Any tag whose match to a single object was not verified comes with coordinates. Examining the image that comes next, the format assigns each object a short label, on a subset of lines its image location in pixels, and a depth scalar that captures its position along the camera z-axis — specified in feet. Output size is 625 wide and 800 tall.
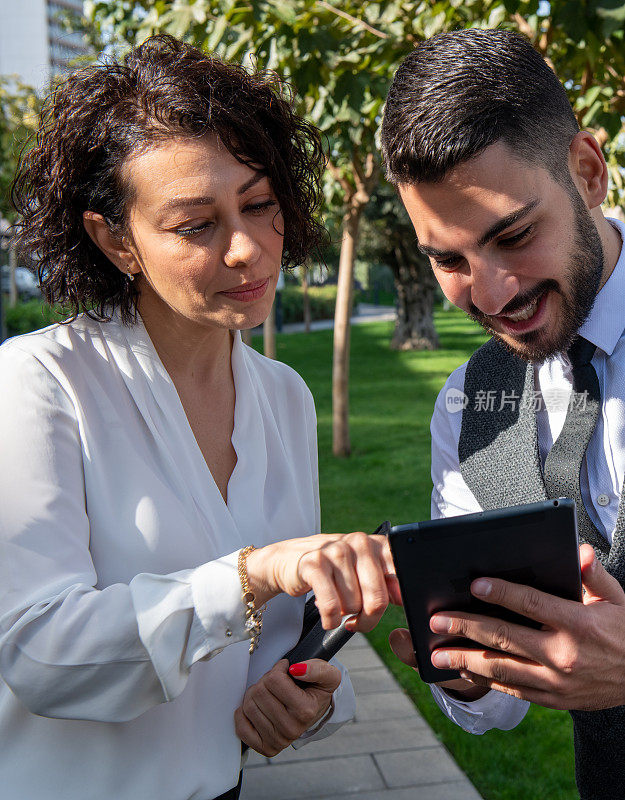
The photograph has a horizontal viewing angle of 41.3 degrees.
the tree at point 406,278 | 62.80
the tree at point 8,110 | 54.75
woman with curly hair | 4.75
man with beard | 5.77
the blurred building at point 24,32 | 312.71
